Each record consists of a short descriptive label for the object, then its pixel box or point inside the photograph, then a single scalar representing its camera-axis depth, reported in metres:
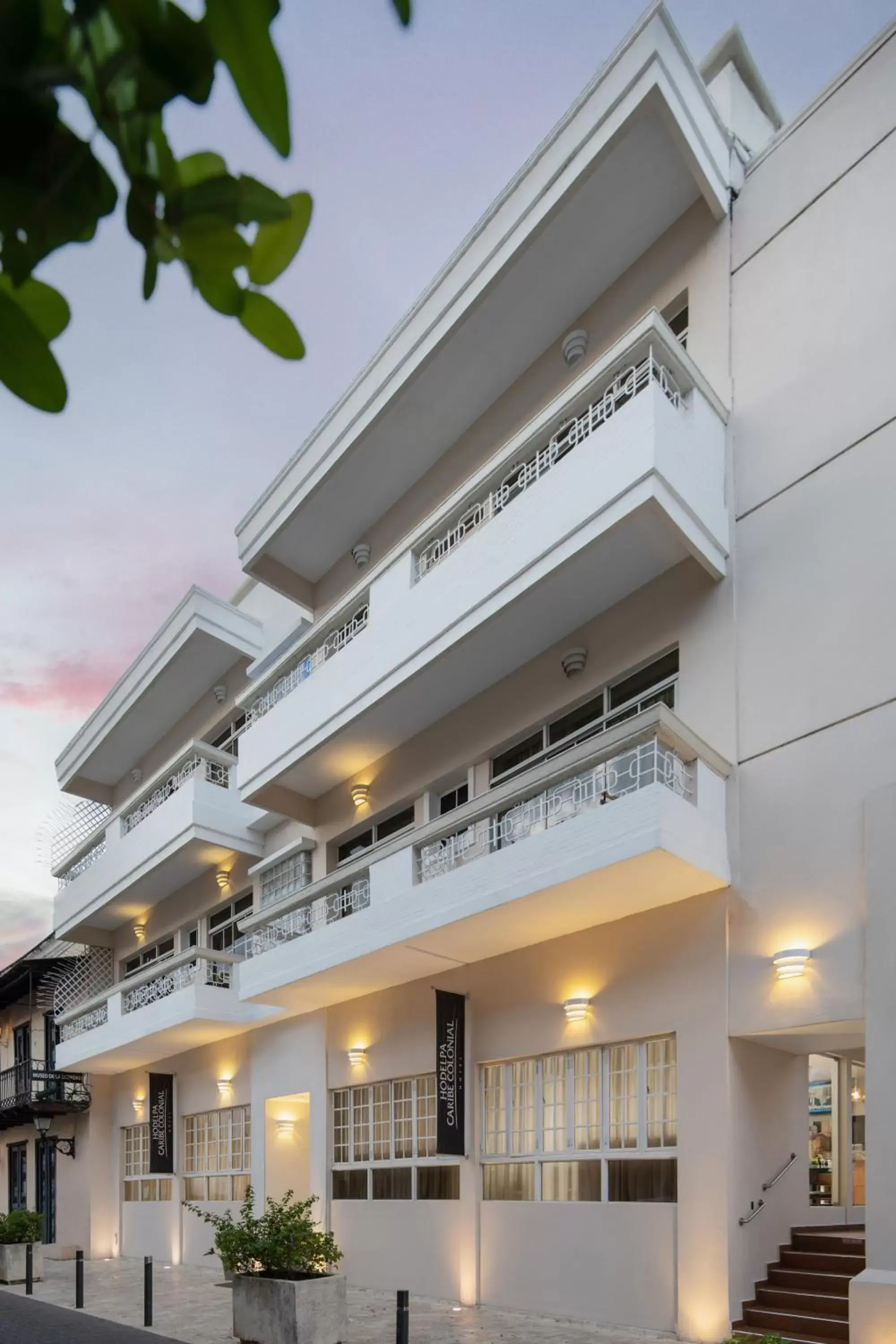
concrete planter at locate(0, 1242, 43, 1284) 19.25
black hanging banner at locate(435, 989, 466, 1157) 13.44
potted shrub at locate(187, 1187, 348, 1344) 10.95
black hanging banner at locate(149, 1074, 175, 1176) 21.61
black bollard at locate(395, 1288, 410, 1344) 9.61
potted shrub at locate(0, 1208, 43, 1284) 19.30
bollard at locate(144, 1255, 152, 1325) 13.37
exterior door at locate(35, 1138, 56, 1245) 26.48
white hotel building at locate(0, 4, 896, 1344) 10.64
